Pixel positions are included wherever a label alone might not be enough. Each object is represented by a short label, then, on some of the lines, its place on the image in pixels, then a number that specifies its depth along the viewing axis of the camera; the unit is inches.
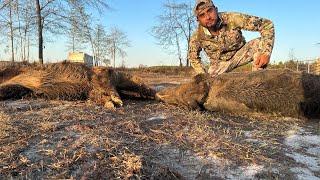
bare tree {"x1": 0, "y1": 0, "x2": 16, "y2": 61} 282.9
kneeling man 128.9
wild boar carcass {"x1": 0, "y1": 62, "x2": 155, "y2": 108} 108.0
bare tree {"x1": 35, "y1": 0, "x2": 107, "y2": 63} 305.5
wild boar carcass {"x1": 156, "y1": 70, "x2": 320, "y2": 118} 96.1
